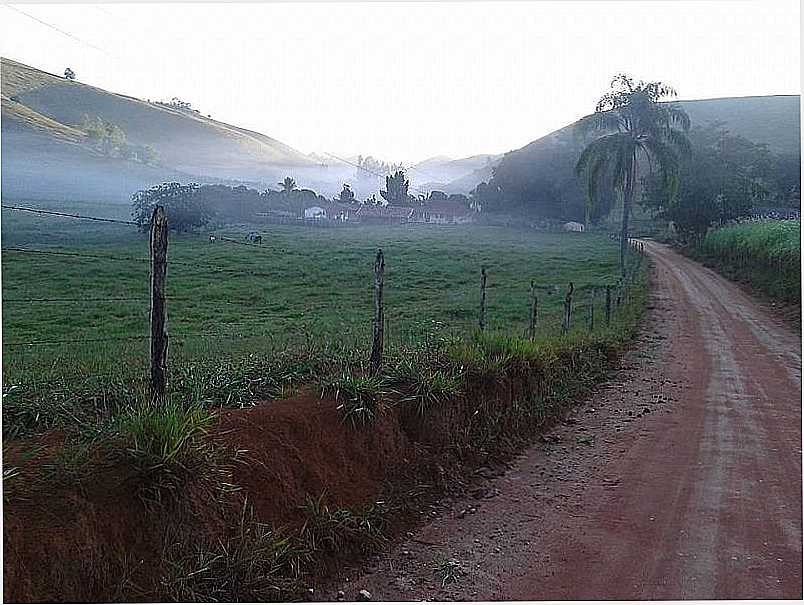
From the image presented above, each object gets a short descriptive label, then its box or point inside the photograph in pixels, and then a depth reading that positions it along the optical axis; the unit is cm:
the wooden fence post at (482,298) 738
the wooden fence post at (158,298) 360
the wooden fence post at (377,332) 510
